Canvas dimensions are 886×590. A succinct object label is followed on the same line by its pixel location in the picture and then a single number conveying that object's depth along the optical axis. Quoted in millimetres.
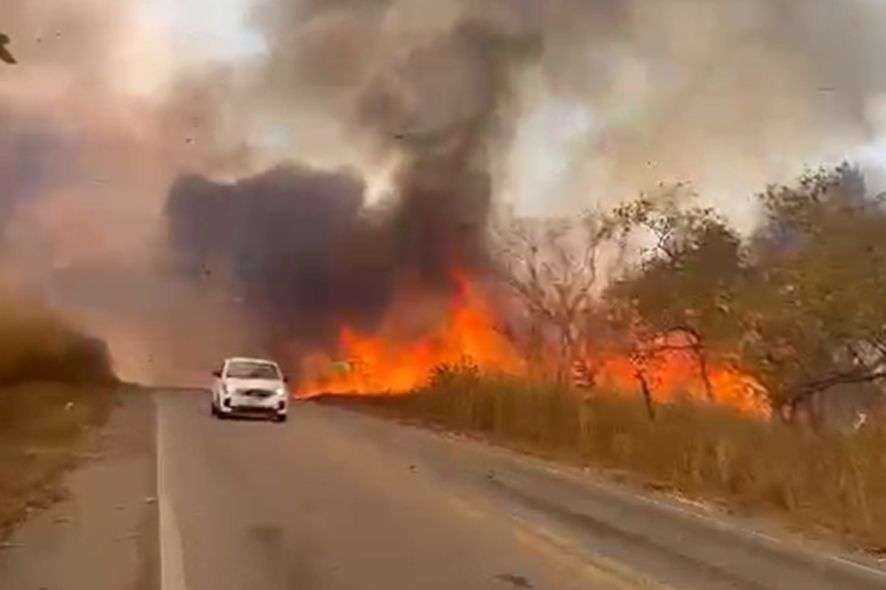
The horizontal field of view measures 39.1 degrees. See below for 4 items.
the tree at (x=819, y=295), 24078
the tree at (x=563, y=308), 47594
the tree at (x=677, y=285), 34156
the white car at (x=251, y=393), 32406
